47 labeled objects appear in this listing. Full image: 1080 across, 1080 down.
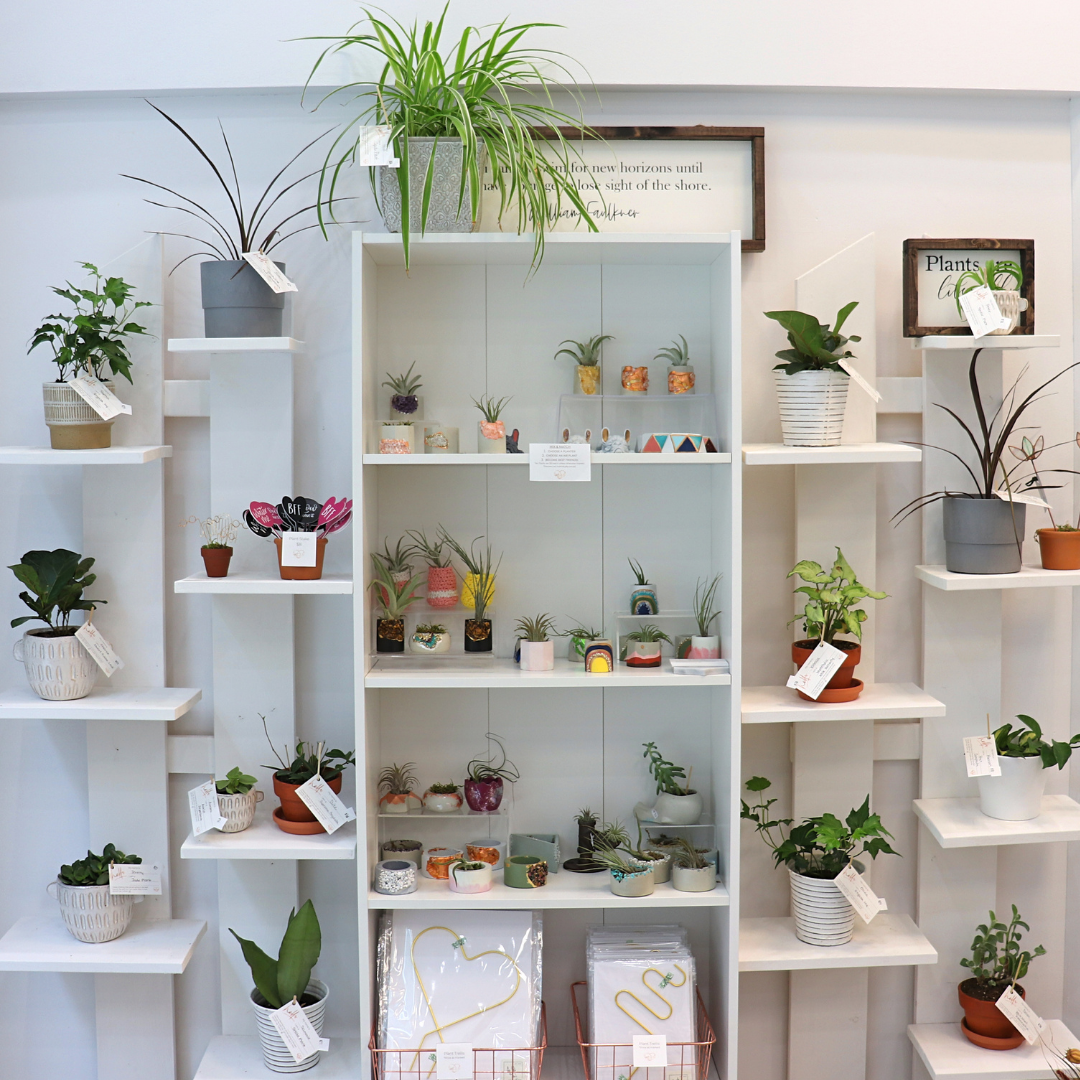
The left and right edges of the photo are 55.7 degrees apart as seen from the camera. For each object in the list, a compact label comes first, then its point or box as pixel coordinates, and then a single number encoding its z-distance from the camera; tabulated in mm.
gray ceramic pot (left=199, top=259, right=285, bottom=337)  2072
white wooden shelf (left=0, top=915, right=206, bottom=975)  2162
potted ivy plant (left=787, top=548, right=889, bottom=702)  2094
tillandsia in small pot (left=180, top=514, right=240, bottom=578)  2125
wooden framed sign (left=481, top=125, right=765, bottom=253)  2221
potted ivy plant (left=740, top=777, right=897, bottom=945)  2096
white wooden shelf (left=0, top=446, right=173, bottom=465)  2080
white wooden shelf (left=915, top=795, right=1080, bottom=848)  2160
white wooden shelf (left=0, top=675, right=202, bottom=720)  2127
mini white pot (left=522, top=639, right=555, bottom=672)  2098
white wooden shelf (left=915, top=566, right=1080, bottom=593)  2117
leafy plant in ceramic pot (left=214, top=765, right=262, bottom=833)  2145
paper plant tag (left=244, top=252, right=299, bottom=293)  2037
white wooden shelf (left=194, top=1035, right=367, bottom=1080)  2119
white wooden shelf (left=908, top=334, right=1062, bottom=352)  2098
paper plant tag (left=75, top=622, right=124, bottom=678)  2172
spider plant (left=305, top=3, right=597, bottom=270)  1941
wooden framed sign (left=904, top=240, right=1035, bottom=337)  2215
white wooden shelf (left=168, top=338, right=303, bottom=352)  2053
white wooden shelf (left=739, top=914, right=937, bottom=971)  2105
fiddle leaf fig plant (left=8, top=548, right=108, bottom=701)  2156
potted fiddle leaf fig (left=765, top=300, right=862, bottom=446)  2047
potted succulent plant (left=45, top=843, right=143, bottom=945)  2197
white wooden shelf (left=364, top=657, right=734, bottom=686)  2025
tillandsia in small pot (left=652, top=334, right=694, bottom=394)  2180
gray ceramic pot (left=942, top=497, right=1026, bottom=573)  2138
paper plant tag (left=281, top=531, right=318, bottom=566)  2062
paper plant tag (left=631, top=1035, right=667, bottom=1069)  2023
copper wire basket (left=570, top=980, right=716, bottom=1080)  2041
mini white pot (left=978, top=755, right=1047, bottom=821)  2182
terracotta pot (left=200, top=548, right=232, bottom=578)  2123
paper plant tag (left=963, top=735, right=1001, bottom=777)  2148
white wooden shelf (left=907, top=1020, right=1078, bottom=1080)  2162
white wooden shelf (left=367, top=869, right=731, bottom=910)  2051
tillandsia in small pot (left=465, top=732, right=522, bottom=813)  2236
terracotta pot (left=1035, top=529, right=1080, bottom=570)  2180
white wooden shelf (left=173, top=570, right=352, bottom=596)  2035
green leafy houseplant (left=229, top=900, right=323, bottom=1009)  2121
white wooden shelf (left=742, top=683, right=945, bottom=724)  2076
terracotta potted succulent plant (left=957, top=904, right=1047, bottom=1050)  2242
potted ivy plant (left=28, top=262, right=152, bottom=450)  2107
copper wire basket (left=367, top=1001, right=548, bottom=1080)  2035
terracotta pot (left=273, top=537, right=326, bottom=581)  2078
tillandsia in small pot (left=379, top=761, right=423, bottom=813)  2221
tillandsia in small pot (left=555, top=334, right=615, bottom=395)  2209
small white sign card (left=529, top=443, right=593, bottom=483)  1982
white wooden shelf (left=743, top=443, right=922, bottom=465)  2027
